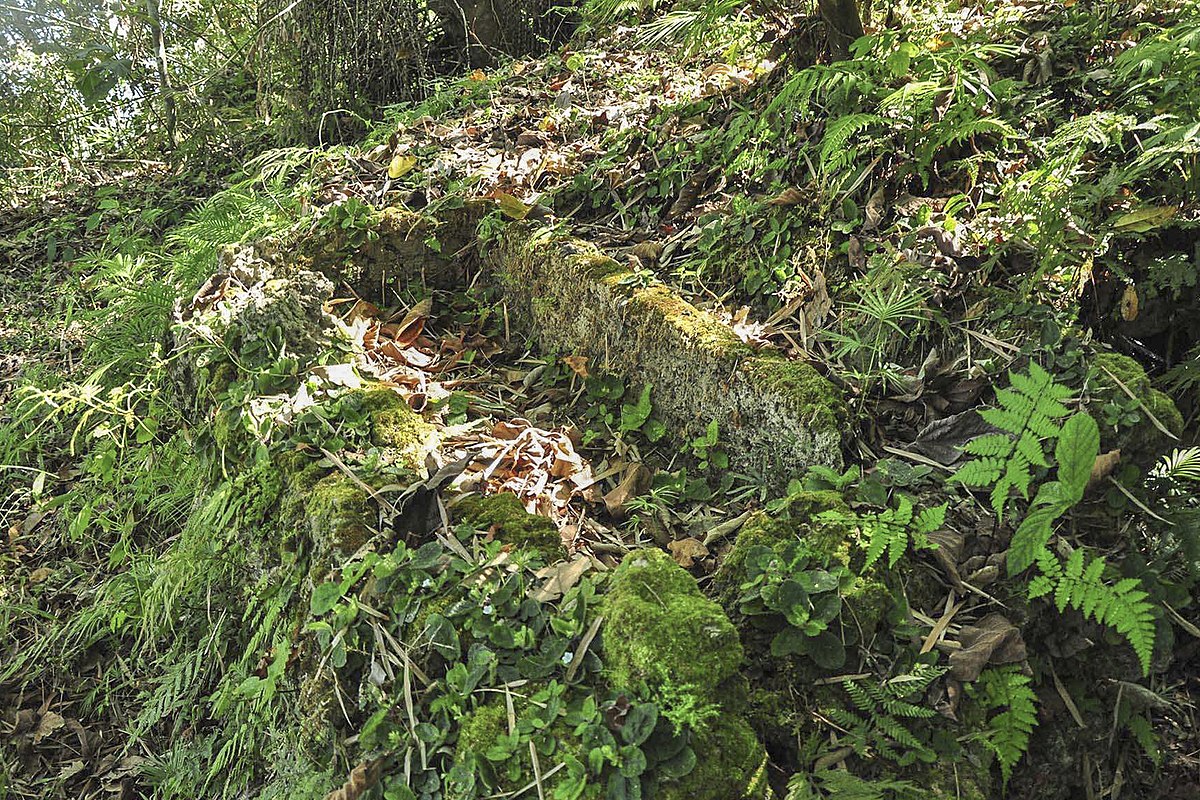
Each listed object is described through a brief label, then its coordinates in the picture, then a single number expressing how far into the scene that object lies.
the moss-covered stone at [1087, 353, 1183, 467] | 2.01
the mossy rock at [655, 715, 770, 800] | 1.55
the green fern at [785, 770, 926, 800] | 1.62
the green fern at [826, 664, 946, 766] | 1.73
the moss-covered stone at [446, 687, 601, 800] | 1.60
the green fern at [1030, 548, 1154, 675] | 1.62
